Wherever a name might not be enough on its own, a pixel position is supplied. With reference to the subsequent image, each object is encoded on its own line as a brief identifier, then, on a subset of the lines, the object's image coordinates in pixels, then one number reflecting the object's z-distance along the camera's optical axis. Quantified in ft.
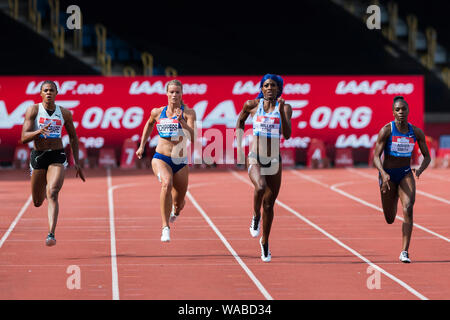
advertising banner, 98.53
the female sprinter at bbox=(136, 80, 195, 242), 43.16
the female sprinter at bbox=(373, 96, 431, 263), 39.65
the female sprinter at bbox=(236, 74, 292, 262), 39.06
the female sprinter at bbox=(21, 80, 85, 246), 41.19
